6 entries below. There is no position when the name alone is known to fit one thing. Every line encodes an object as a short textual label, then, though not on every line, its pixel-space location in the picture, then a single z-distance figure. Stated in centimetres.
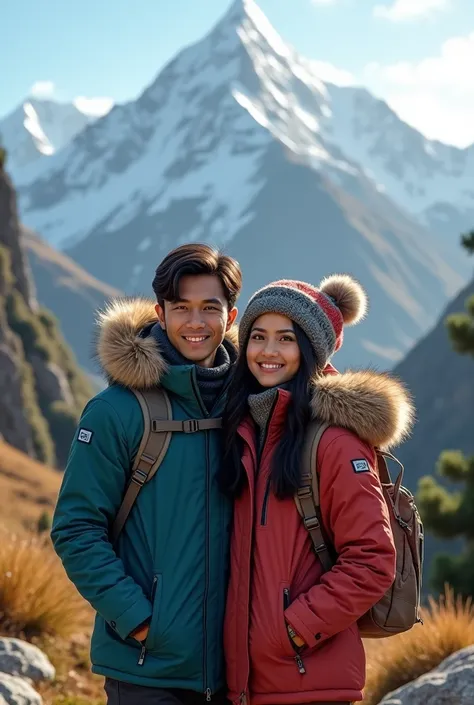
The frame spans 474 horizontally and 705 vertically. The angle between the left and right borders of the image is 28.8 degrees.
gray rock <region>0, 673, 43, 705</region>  459
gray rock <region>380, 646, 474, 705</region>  457
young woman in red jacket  318
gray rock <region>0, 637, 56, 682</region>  540
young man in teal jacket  321
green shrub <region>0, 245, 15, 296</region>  4206
